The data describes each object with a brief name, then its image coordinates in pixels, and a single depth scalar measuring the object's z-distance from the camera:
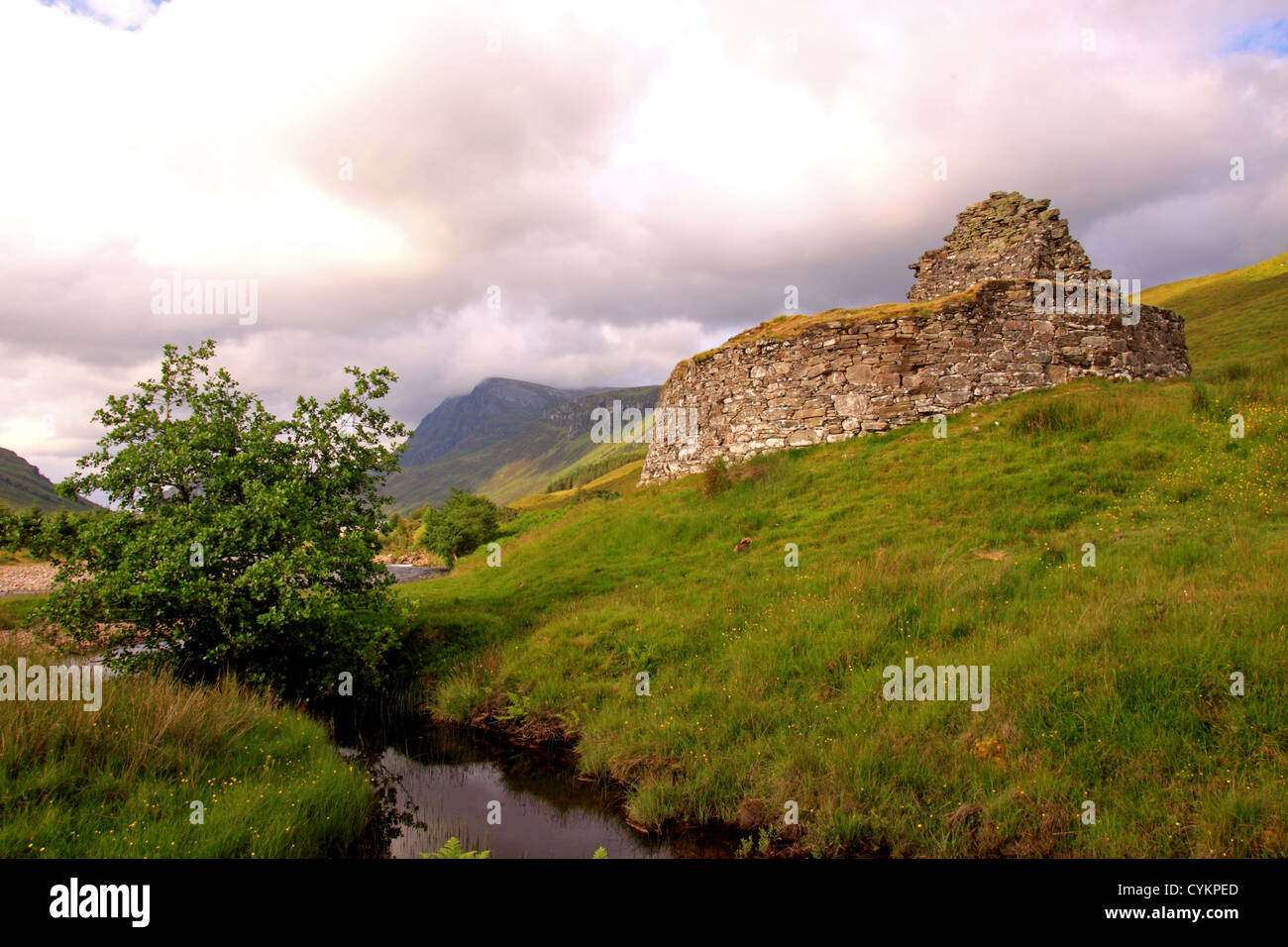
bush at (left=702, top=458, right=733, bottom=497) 20.56
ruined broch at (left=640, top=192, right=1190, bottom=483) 19.77
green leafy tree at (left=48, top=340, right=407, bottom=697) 11.02
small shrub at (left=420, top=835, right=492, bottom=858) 6.30
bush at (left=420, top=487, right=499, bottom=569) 40.56
